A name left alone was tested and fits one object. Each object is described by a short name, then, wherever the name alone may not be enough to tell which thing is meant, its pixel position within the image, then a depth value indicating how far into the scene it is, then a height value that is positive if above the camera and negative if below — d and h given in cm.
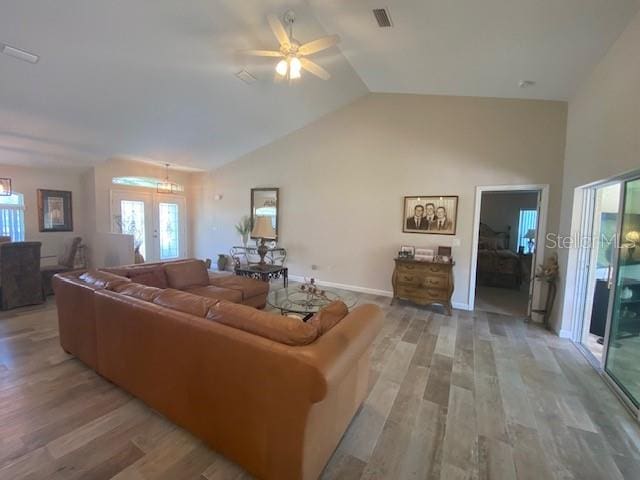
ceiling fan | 266 +168
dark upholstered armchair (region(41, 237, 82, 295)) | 478 -93
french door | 650 -10
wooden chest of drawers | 450 -90
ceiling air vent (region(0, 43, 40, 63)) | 279 +160
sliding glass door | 256 -69
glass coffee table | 284 -86
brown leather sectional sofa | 140 -86
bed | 621 -88
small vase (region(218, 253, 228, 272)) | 738 -109
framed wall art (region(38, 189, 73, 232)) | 571 +7
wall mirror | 661 +40
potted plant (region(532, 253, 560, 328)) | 399 -67
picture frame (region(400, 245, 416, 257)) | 493 -42
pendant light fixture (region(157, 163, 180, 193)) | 723 +82
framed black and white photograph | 482 +20
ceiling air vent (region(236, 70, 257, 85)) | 402 +206
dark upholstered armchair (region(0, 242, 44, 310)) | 409 -91
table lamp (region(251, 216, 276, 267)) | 490 -13
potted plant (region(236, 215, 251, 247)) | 704 -19
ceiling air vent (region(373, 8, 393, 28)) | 282 +212
